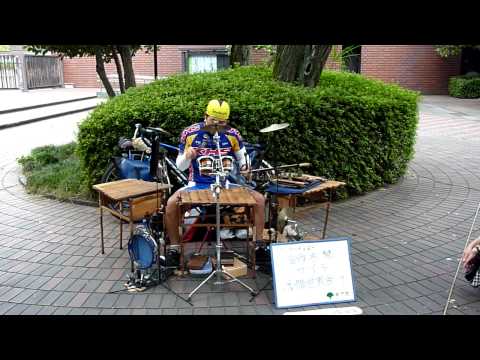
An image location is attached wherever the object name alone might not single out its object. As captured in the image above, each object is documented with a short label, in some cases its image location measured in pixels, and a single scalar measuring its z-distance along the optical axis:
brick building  20.38
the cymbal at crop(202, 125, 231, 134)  4.12
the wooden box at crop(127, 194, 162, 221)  4.38
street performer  4.27
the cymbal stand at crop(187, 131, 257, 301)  3.91
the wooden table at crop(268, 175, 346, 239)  4.51
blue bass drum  3.96
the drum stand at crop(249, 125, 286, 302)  4.56
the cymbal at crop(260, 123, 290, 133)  4.00
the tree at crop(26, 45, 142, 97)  7.55
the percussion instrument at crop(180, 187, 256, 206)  3.91
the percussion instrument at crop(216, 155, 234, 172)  4.56
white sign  3.72
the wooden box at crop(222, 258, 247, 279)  4.20
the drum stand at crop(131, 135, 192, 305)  4.14
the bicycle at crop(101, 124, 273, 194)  5.29
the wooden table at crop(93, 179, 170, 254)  4.25
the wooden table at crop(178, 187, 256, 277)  3.93
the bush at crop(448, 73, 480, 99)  20.30
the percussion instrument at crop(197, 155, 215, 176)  4.51
